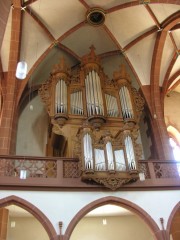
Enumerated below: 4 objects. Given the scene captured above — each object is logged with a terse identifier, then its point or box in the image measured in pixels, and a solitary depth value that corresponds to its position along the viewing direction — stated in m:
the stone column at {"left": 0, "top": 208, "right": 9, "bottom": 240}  10.58
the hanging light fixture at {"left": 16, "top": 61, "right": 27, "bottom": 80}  7.09
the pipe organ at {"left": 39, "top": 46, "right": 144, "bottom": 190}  9.88
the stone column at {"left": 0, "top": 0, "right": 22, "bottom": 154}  11.28
